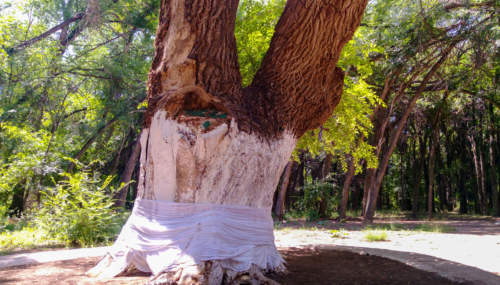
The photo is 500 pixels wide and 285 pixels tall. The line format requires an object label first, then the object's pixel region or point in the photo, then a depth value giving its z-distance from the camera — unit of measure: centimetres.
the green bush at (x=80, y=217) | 674
